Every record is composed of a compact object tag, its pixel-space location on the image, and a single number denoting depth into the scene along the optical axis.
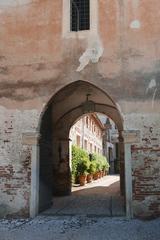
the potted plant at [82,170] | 18.56
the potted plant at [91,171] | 21.56
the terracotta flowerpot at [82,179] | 19.20
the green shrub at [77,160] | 17.75
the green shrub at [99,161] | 24.63
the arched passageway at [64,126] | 10.79
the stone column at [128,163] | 8.95
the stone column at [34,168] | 9.30
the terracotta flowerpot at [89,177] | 21.73
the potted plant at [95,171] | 23.38
